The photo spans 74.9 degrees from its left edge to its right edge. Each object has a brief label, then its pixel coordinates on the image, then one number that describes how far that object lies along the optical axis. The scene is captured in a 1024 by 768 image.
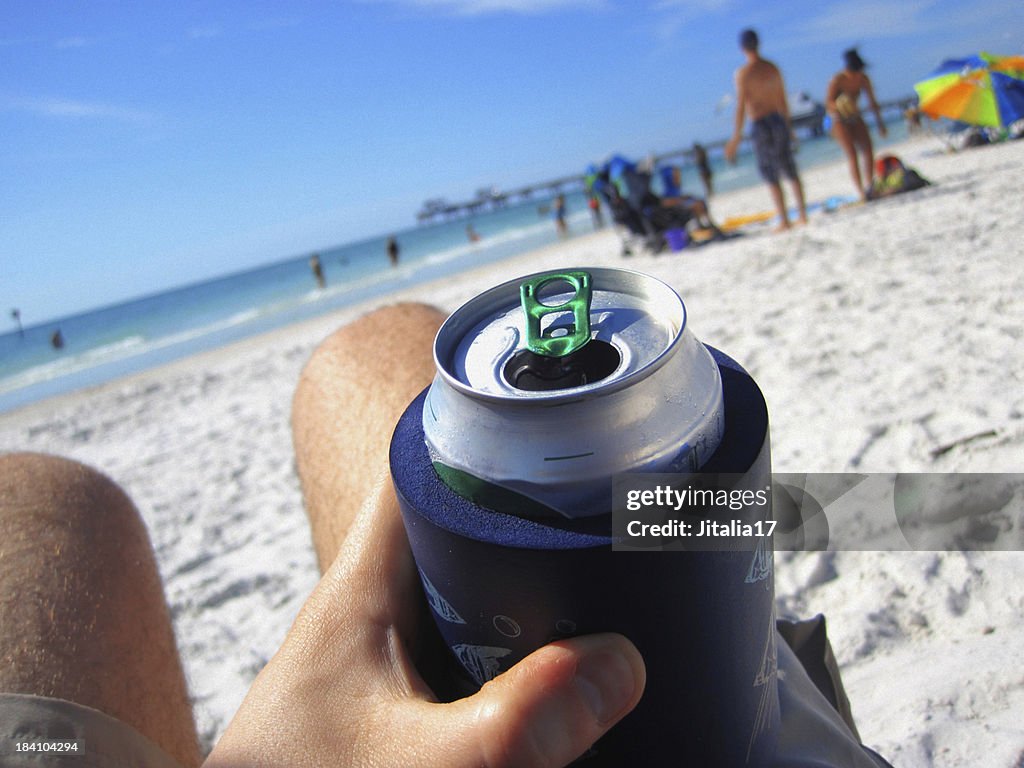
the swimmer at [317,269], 22.69
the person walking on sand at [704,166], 19.08
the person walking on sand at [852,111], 7.57
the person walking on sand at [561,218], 21.00
